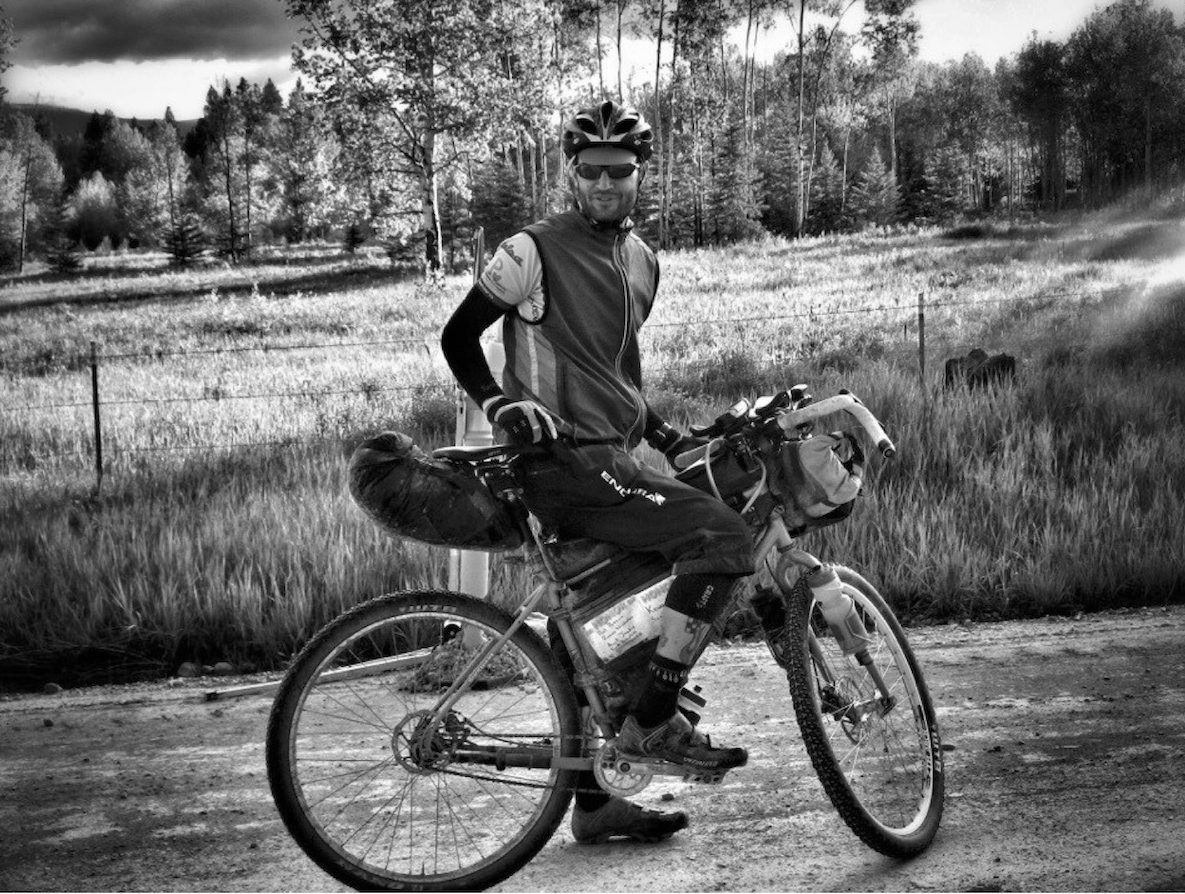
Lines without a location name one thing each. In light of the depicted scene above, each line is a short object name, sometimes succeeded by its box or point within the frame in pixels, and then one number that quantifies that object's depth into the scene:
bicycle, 3.27
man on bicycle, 3.28
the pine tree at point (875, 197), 56.69
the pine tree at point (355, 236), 59.59
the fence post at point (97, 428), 9.00
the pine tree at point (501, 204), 40.38
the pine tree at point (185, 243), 56.62
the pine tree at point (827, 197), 54.69
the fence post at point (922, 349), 10.33
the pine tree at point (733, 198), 47.75
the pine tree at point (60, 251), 51.50
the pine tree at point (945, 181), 60.97
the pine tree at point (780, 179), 56.19
